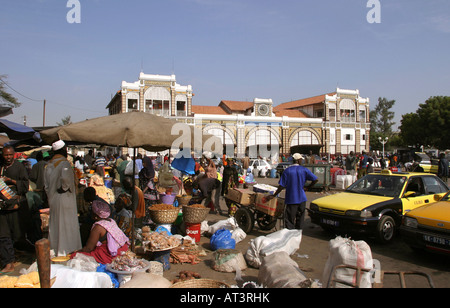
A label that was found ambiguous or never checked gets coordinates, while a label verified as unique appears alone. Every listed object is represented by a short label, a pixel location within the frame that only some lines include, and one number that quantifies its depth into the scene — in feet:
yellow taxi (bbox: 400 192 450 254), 16.90
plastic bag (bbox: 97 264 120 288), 13.31
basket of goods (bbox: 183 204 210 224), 20.89
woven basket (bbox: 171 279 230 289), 11.69
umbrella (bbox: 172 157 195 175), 33.53
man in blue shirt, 21.36
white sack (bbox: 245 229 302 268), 17.31
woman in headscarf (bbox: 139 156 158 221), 27.07
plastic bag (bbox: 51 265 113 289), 11.18
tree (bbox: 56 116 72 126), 200.80
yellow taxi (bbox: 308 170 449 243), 21.15
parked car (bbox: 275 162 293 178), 79.00
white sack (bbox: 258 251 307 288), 12.04
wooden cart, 24.11
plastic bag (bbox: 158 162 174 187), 31.23
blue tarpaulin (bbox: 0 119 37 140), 20.80
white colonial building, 124.47
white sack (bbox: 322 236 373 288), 11.75
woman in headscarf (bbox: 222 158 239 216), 32.68
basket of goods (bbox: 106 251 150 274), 13.21
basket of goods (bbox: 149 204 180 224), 20.57
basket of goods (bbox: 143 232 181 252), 16.28
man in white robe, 16.31
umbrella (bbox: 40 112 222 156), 16.21
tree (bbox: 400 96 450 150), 144.15
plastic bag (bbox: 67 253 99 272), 13.14
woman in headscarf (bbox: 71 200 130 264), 14.53
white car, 84.39
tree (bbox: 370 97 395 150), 233.14
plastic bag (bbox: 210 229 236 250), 19.94
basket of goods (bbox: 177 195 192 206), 26.86
